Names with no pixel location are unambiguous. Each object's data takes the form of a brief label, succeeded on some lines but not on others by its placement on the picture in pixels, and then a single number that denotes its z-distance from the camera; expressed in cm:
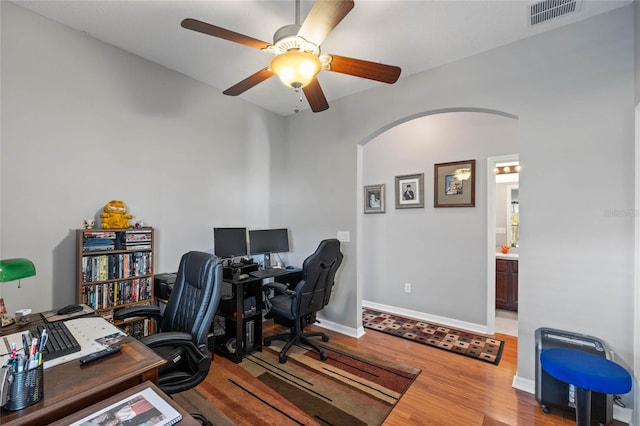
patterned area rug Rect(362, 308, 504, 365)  292
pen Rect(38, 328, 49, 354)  99
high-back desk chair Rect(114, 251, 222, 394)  150
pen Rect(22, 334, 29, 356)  102
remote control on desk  115
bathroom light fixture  448
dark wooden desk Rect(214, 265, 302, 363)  272
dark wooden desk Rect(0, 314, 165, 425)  89
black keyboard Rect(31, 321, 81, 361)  121
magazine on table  86
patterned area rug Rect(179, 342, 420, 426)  196
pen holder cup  88
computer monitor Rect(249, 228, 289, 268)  350
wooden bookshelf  223
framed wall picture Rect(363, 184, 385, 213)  428
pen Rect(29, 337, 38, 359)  93
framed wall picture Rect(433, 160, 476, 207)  349
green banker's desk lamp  147
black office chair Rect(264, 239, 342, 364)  267
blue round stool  156
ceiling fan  151
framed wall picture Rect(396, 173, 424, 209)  389
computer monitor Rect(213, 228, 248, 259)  316
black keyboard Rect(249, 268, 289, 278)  298
